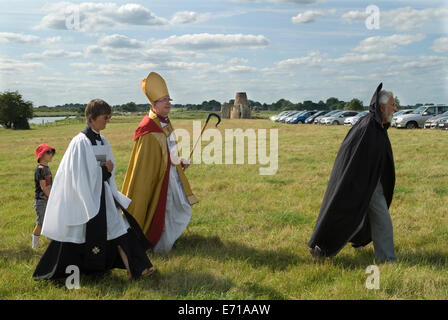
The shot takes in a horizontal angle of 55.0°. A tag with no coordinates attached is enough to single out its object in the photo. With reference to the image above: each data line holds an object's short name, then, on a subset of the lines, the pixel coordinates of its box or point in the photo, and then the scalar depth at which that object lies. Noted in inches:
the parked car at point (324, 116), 1595.5
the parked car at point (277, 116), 2076.8
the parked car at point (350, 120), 1371.6
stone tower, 2883.6
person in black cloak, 209.0
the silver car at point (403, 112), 1215.6
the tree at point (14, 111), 2301.9
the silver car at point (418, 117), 1159.0
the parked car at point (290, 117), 1849.2
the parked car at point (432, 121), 1092.5
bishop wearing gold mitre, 235.3
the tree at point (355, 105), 2819.9
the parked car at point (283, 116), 1952.0
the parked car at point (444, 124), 1058.1
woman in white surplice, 181.8
